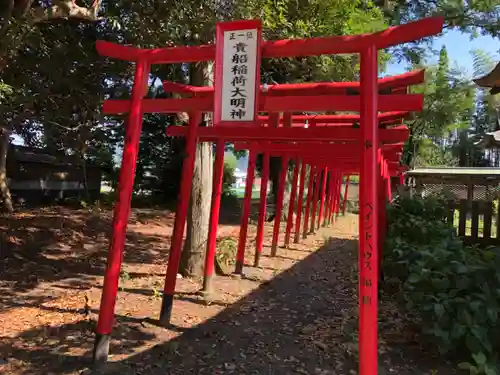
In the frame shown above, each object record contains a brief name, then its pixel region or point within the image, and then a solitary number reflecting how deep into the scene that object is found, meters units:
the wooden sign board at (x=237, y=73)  3.73
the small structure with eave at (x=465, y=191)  8.43
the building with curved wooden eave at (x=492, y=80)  5.37
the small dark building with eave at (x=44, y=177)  16.08
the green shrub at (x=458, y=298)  3.45
